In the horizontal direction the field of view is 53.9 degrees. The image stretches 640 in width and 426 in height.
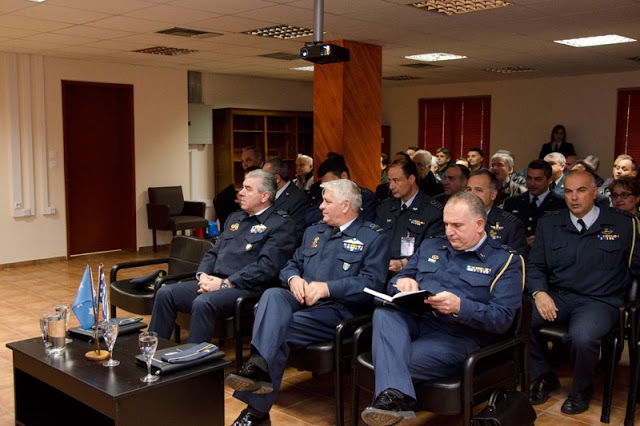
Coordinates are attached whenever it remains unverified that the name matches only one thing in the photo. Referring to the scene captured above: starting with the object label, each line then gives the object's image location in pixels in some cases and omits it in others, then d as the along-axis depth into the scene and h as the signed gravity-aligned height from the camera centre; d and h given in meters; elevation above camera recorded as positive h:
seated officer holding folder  2.95 -0.79
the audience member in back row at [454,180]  5.62 -0.31
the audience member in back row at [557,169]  6.84 -0.25
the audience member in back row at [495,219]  4.25 -0.51
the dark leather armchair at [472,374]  2.87 -1.11
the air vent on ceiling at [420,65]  9.88 +1.24
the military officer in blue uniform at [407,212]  4.63 -0.51
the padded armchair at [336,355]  3.36 -1.16
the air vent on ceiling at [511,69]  10.36 +1.27
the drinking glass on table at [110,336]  2.99 -0.92
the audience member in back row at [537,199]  5.34 -0.45
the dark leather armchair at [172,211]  9.55 -1.08
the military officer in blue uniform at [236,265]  4.02 -0.84
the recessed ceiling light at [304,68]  10.09 +1.22
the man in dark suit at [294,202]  5.39 -0.50
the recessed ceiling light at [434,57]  8.91 +1.26
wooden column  7.20 +0.39
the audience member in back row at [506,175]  7.15 -0.34
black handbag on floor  2.87 -1.23
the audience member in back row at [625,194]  4.95 -0.37
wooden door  9.40 -0.41
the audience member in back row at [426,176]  7.27 -0.37
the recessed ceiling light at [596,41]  7.37 +1.27
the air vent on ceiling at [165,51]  8.26 +1.22
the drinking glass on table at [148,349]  2.82 -0.93
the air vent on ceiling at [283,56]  8.68 +1.22
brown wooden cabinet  11.04 +0.13
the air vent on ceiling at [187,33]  6.86 +1.22
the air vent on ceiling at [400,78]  11.44 +1.24
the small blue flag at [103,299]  3.15 -0.80
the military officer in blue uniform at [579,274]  3.72 -0.81
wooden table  2.73 -1.13
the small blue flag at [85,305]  3.29 -0.86
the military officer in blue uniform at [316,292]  3.44 -0.86
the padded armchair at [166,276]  4.69 -1.01
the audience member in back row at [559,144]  11.14 +0.03
